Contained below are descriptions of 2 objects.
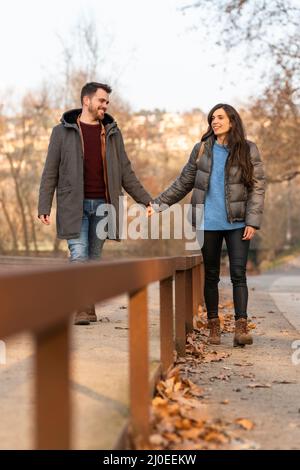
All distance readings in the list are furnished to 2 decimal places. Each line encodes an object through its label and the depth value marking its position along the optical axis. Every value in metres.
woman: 7.21
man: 7.36
